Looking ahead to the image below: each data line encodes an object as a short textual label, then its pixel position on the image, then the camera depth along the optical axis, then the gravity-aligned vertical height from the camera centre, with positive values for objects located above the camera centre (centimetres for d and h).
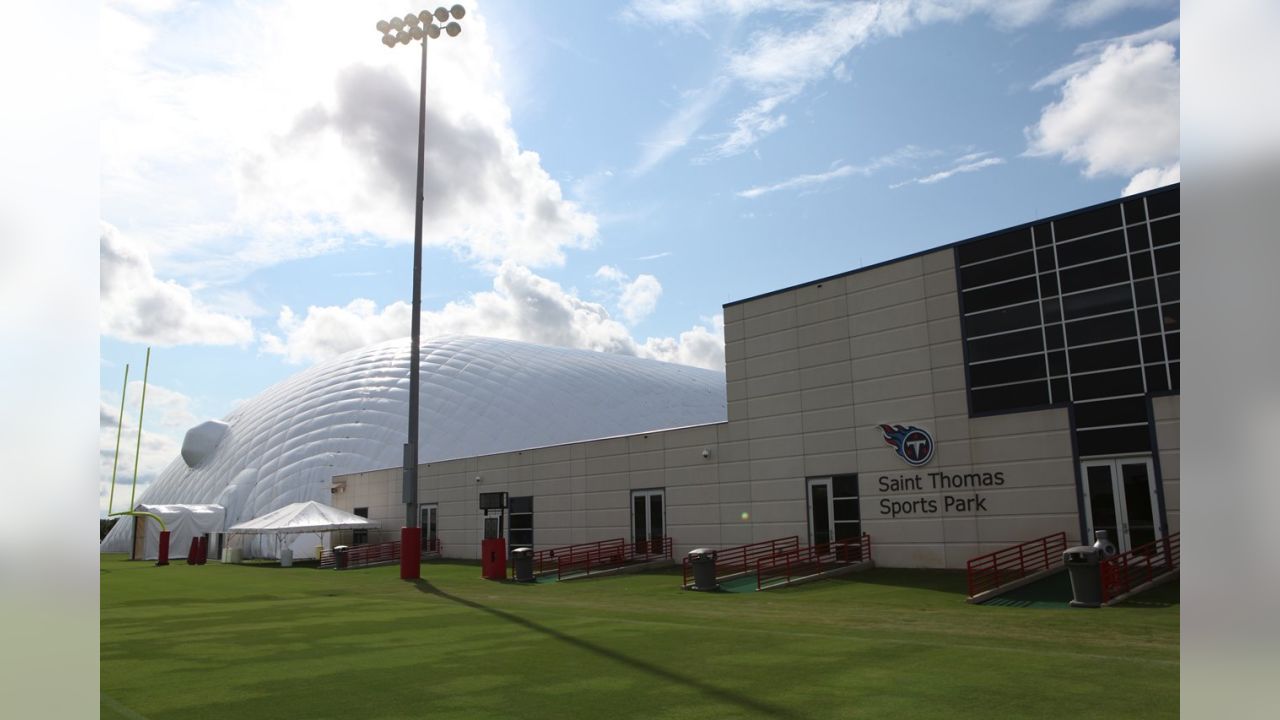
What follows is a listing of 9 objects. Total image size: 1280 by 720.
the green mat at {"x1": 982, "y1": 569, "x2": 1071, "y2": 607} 1633 -208
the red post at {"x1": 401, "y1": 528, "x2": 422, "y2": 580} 2720 -151
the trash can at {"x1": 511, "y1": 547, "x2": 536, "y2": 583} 2641 -181
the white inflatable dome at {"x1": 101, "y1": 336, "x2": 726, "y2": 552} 5522 +644
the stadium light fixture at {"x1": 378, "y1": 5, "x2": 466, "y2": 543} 2653 +938
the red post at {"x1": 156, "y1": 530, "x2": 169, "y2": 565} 4399 -178
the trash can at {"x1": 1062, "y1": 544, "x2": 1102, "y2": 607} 1557 -153
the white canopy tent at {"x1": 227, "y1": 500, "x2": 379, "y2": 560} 4188 -53
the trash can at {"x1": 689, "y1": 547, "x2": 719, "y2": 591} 2150 -171
